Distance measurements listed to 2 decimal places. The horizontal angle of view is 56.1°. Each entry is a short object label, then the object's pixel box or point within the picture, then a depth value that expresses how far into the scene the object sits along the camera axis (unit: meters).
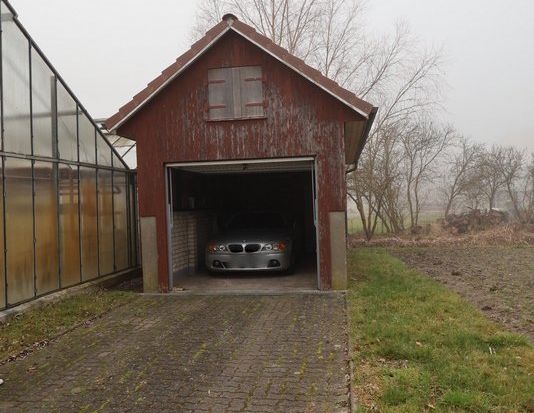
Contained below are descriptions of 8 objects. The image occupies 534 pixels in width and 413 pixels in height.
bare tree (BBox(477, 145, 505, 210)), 30.47
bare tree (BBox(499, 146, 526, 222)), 29.16
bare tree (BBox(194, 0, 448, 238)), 26.09
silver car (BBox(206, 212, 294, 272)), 11.77
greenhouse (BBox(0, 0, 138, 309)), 8.03
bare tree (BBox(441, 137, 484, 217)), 31.33
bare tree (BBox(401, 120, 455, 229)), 29.75
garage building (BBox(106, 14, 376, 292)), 10.16
